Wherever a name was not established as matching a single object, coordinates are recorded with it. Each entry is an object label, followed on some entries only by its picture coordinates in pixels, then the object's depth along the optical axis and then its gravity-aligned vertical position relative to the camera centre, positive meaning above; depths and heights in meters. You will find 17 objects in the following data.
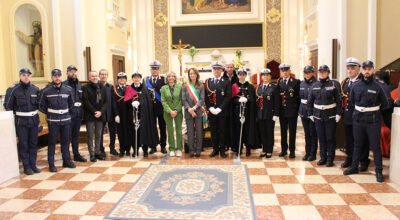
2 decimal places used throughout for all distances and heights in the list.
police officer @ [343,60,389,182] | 4.21 -0.35
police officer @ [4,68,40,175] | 4.71 -0.34
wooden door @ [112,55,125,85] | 10.30 +0.74
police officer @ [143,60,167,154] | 5.80 +0.01
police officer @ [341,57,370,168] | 4.55 -0.47
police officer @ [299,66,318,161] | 5.13 -0.59
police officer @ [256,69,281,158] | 5.37 -0.44
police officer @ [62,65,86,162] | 5.27 -0.35
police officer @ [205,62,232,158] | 5.47 -0.33
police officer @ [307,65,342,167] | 4.80 -0.43
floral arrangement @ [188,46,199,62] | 12.83 +1.35
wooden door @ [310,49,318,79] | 9.42 +0.69
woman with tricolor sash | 5.49 -0.41
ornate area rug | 3.28 -1.29
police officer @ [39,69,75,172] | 4.92 -0.29
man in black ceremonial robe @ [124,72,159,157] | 5.61 -0.38
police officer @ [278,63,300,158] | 5.35 -0.35
